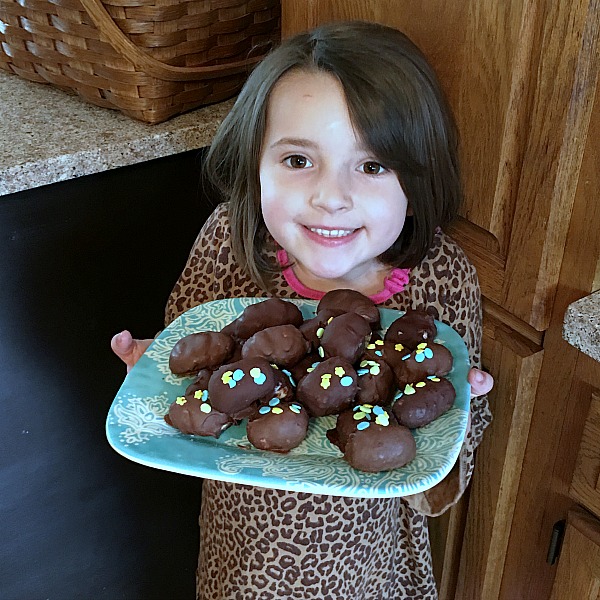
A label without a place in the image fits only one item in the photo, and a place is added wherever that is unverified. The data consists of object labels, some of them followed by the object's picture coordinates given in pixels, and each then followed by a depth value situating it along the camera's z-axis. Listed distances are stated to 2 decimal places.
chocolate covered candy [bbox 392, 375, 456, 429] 0.87
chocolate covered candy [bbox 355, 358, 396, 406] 0.91
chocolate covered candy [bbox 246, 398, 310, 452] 0.85
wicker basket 1.14
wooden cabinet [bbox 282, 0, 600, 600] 0.88
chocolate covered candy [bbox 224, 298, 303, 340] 0.98
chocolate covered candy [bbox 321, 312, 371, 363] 0.93
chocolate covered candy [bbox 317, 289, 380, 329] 0.99
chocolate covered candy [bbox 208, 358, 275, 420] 0.88
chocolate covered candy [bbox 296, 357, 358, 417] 0.89
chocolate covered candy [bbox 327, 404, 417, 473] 0.82
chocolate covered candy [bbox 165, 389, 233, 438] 0.87
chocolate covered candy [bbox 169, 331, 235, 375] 0.95
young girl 0.95
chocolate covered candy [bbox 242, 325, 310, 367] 0.94
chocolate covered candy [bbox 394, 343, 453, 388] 0.92
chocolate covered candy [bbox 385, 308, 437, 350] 0.96
